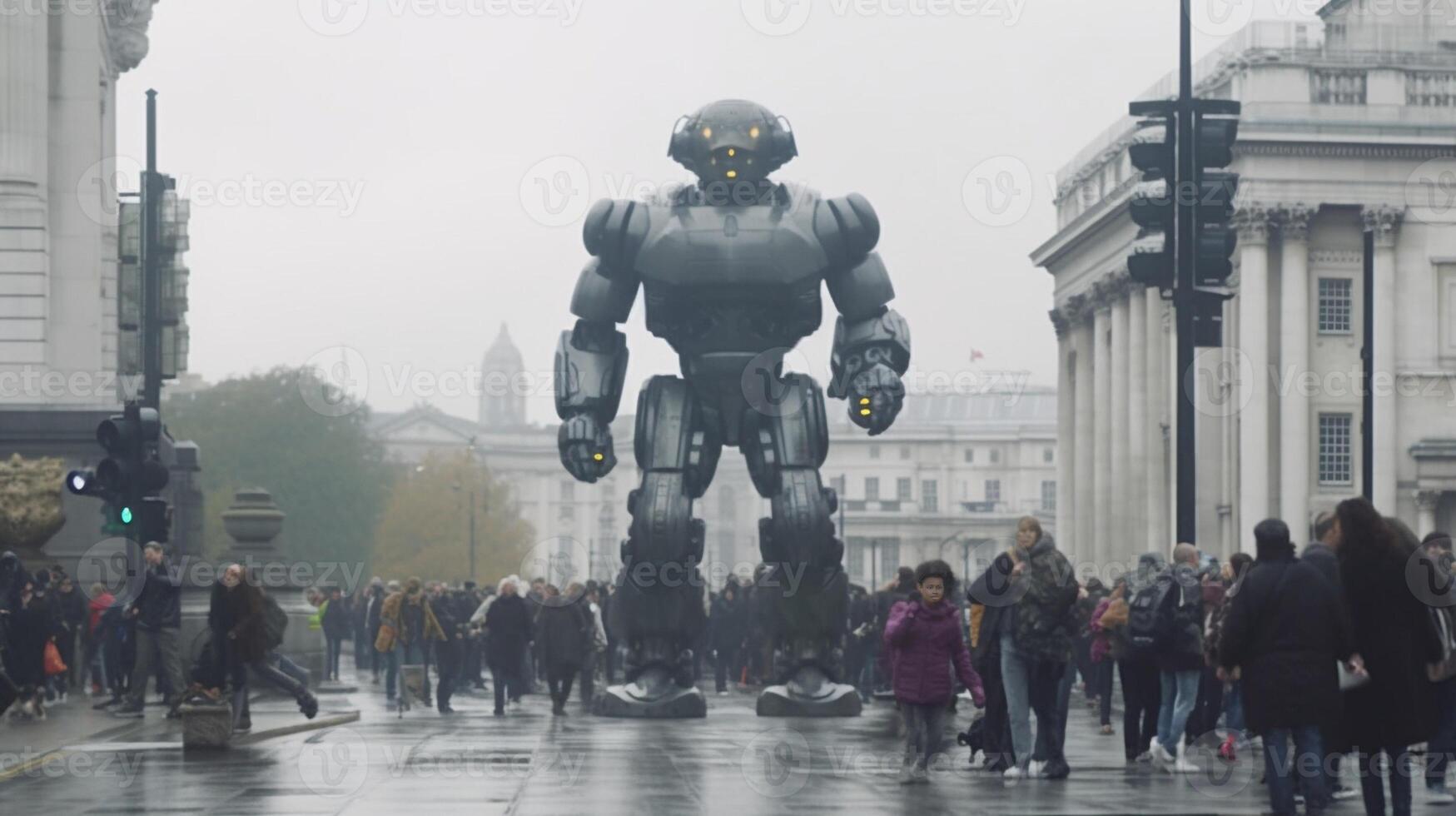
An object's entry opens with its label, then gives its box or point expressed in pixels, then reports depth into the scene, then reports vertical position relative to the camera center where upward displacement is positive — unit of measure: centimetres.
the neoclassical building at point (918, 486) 16800 -16
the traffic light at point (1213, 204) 1886 +194
